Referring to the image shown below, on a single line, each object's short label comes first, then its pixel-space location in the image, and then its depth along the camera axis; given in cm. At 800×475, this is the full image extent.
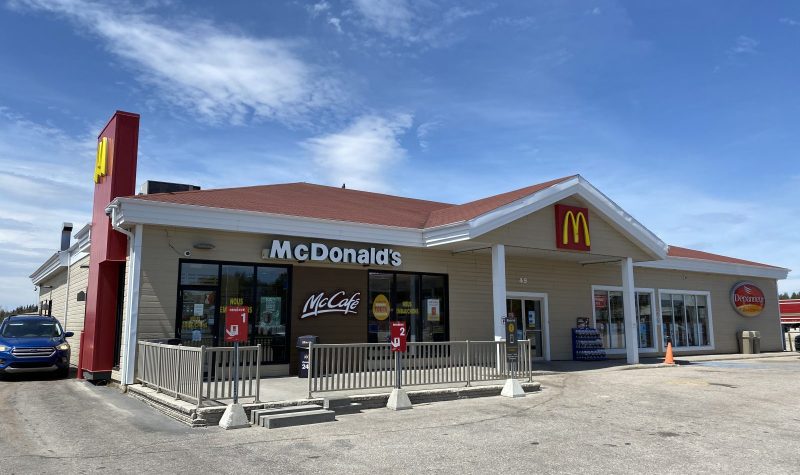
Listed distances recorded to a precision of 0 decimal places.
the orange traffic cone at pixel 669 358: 1862
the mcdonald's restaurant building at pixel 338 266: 1312
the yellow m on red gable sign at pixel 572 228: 1672
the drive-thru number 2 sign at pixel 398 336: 1065
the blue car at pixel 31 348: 1430
